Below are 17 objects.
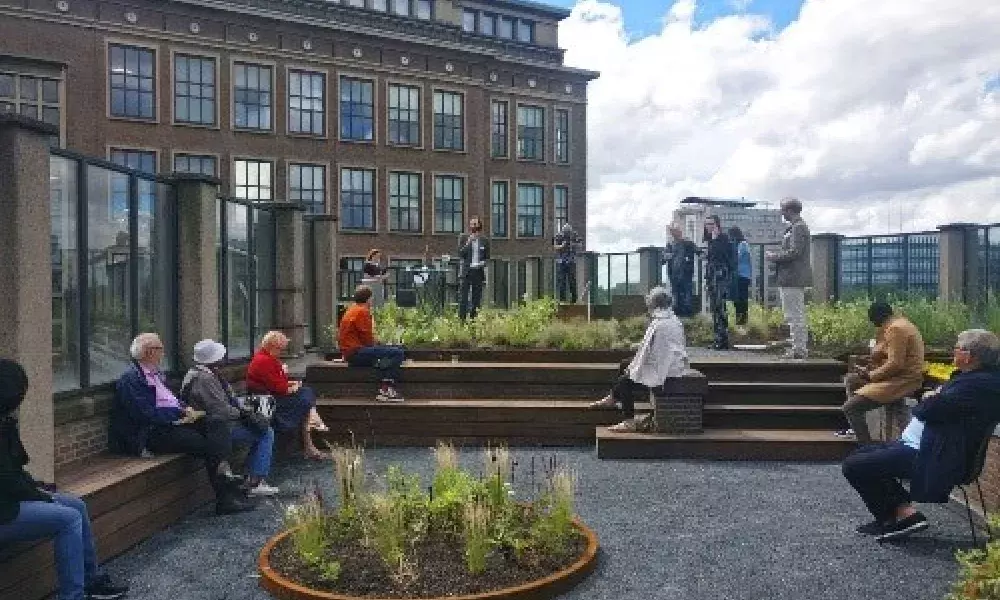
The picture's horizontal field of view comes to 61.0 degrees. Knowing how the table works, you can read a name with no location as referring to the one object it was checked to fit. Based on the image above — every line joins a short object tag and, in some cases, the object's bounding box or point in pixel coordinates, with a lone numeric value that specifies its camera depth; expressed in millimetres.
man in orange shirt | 11391
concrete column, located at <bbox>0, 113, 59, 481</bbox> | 5691
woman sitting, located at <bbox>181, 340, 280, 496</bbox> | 7664
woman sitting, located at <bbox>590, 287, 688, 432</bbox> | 9781
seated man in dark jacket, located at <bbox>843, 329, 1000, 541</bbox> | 5945
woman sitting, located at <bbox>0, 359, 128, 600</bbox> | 4785
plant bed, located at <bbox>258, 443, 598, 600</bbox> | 5336
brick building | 33906
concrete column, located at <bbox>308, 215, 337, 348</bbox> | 14320
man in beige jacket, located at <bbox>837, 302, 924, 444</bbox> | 8188
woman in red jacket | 9023
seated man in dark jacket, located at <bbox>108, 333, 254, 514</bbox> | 7230
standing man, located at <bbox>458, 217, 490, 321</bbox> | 15594
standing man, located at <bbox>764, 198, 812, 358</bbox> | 11773
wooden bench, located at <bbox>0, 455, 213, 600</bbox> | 5156
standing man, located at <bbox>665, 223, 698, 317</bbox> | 16125
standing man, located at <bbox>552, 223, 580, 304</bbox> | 17828
